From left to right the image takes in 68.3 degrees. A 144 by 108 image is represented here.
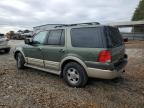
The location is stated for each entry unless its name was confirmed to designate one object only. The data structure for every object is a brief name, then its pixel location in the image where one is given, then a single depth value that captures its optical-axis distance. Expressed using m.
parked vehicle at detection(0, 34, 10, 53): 7.27
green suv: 2.74
